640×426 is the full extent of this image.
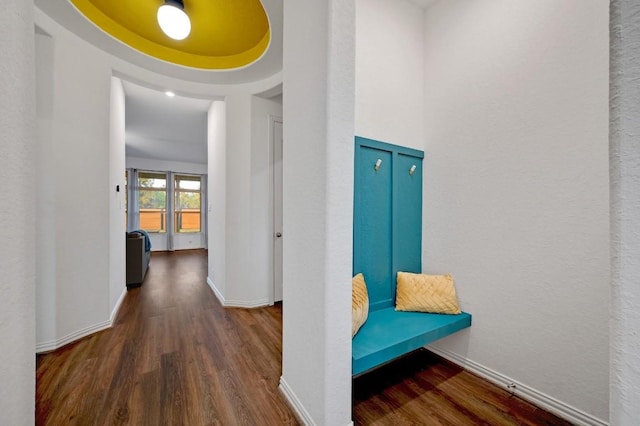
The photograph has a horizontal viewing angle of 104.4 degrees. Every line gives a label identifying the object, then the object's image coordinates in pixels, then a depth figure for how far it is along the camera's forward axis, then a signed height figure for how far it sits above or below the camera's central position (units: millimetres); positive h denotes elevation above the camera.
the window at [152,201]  7406 +310
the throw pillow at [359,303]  1542 -590
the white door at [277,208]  3229 +49
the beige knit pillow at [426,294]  1889 -631
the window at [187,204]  7848 +239
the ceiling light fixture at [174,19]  1954 +1553
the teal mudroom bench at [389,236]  1688 -189
